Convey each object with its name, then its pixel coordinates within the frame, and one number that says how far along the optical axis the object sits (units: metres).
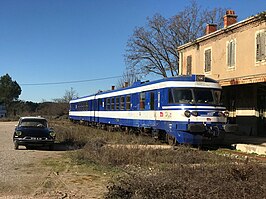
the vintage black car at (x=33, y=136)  11.60
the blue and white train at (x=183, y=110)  11.52
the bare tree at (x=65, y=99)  61.82
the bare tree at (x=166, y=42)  37.46
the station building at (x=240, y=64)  14.25
